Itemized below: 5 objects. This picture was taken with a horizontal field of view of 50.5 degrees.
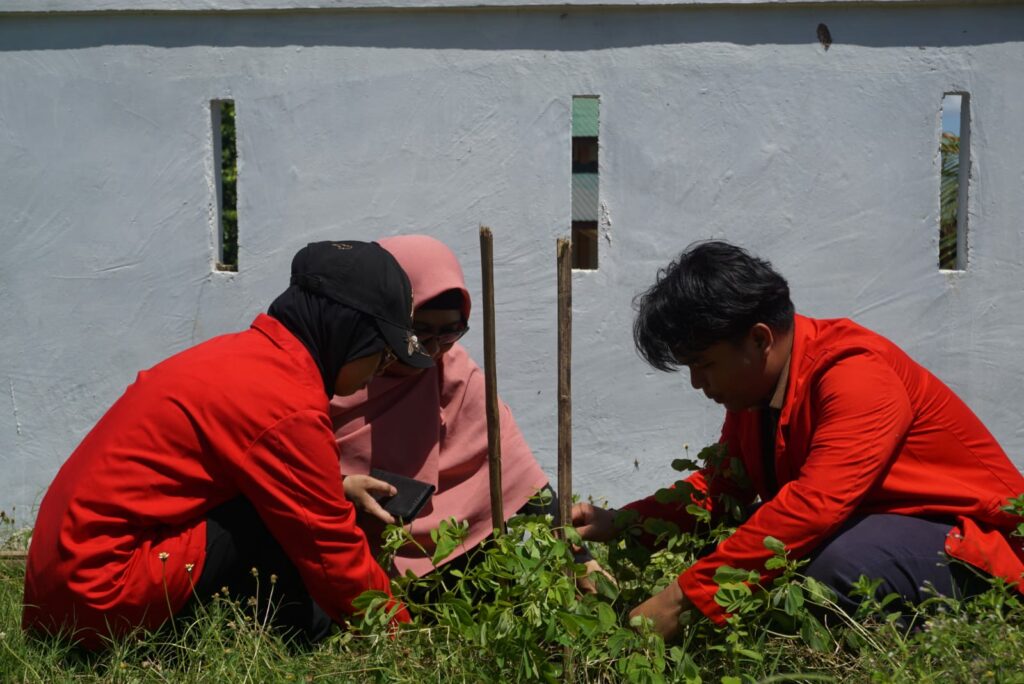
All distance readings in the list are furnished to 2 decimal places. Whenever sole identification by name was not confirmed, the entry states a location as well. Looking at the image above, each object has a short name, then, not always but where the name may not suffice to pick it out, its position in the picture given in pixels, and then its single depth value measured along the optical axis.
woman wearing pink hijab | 3.21
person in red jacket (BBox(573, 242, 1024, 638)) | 2.49
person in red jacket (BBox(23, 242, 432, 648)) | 2.47
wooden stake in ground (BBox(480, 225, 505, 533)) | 2.58
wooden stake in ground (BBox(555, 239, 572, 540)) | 2.54
